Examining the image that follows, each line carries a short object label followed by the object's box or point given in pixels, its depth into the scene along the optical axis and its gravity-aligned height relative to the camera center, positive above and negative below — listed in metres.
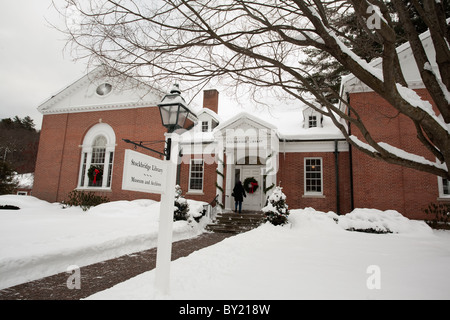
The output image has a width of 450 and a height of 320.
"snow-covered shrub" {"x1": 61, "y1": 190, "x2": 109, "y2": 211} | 16.03 -0.56
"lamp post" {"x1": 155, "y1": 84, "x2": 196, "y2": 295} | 3.52 +0.13
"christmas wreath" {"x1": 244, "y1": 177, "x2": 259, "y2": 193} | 15.18 +0.63
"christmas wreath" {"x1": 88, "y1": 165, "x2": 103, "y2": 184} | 17.38 +1.16
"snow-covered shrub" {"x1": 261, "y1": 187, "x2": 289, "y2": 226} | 10.92 -0.55
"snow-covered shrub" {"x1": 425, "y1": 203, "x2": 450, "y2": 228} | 10.52 -0.55
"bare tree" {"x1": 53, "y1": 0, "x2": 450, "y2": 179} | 3.53 +2.25
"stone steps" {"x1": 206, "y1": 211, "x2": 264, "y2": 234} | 11.87 -1.26
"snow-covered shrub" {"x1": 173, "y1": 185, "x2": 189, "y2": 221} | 11.51 -0.67
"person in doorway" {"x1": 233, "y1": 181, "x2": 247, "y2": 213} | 13.58 +0.13
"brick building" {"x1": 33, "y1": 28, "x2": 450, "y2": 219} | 12.59 +2.43
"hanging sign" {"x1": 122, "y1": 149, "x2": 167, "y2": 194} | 2.96 +0.24
